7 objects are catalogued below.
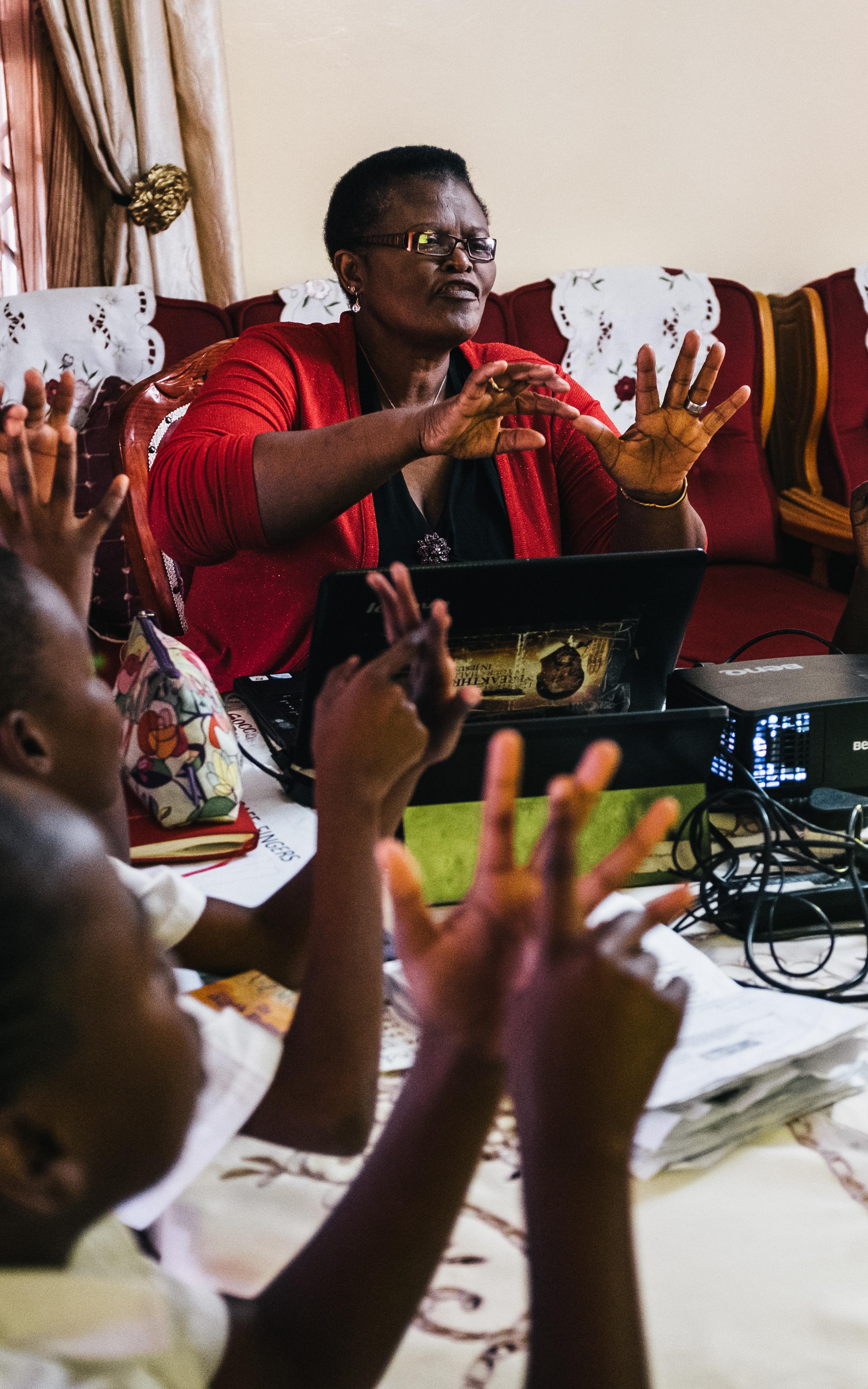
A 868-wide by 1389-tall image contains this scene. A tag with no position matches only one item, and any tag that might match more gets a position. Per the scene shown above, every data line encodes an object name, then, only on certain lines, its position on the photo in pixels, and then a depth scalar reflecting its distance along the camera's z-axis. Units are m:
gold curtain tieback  2.54
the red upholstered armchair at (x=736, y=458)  2.44
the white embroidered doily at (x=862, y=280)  2.74
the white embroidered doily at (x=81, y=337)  2.19
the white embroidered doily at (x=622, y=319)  2.60
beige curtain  2.46
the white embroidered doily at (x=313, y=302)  2.45
